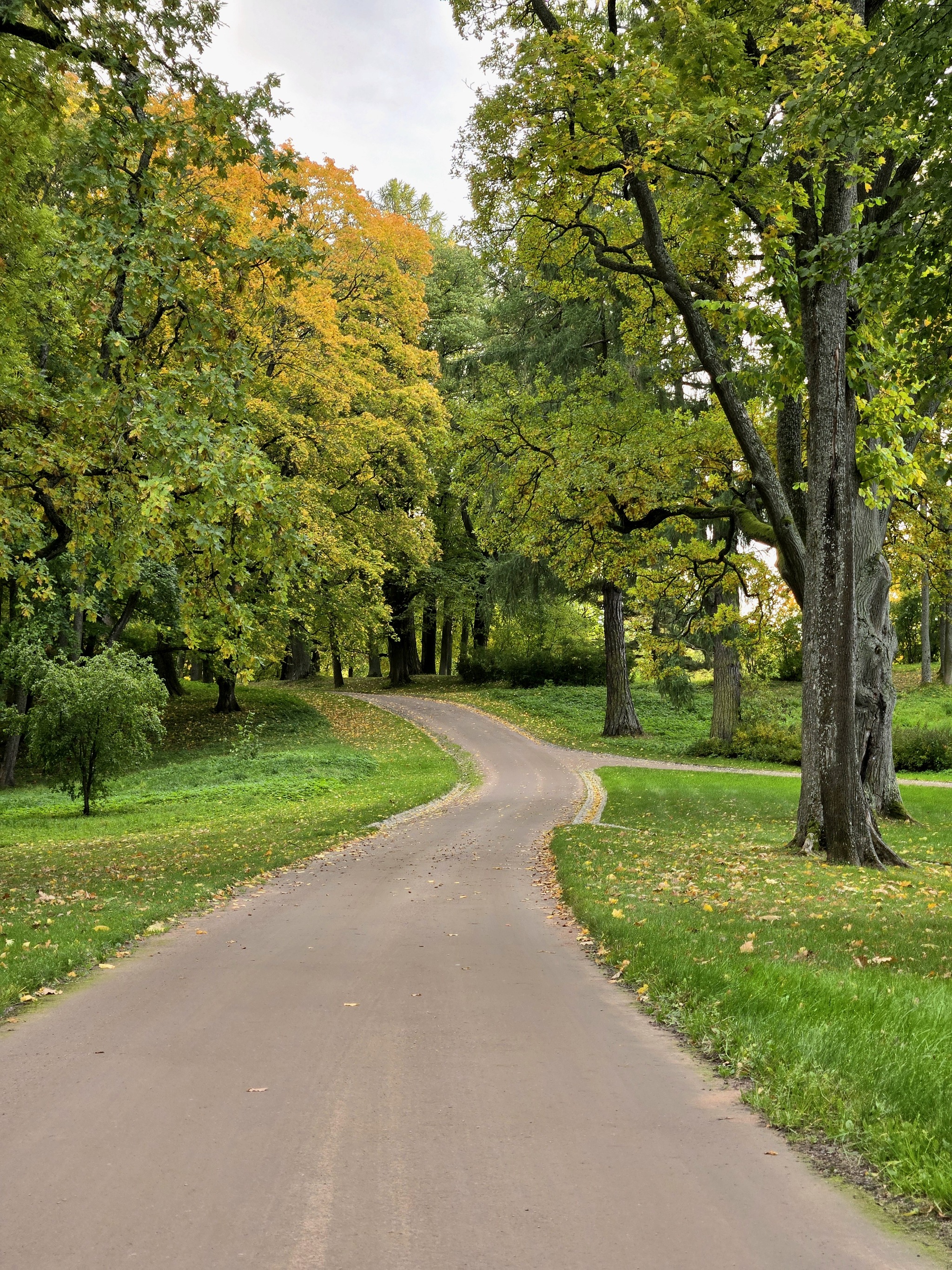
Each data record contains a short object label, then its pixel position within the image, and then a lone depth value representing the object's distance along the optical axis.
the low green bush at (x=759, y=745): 25.86
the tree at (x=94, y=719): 18.31
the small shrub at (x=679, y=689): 29.81
